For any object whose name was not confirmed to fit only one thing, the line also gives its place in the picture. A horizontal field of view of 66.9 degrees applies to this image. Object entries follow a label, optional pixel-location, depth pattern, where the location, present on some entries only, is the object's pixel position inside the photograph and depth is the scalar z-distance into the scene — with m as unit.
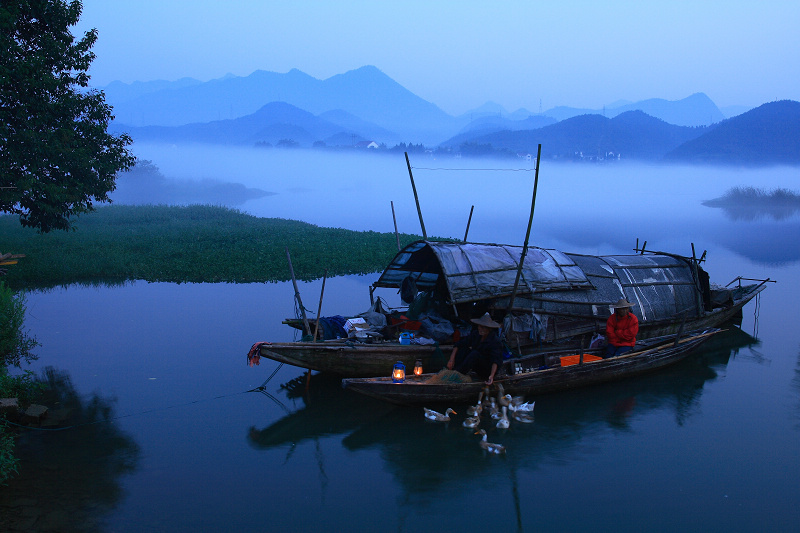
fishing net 8.91
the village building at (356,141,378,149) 139.46
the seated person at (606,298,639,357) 10.07
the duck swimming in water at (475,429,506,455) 7.89
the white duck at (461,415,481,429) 8.44
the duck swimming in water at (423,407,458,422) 8.61
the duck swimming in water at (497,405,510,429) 8.51
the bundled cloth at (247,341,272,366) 8.88
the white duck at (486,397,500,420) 8.71
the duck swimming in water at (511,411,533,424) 8.78
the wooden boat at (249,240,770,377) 9.38
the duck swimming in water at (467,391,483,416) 8.66
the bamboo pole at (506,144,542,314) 9.62
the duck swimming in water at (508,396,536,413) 8.97
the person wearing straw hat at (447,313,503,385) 8.84
